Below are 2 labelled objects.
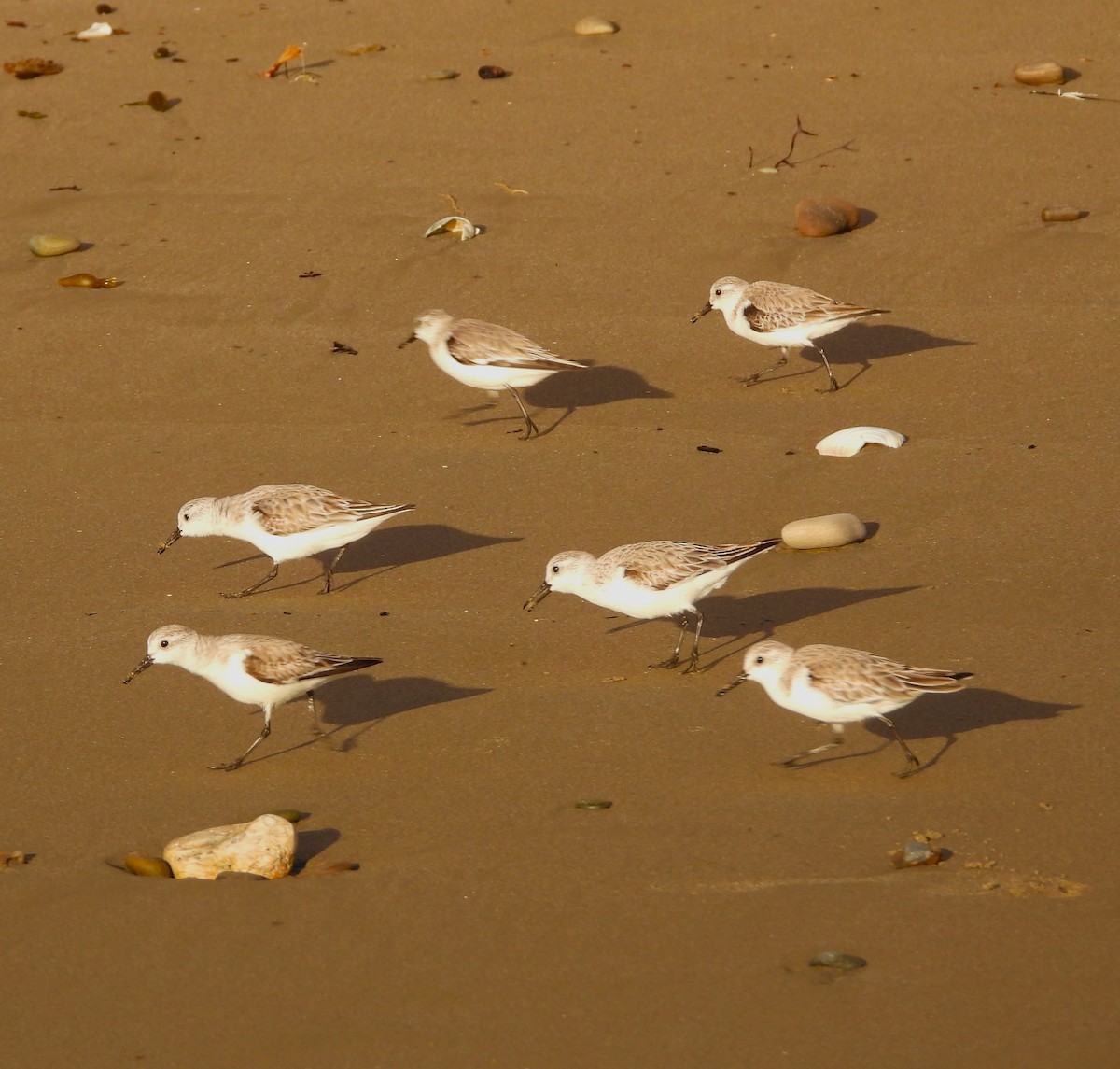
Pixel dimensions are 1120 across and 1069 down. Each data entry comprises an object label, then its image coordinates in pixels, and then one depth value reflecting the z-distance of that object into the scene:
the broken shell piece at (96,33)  28.33
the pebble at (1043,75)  25.22
